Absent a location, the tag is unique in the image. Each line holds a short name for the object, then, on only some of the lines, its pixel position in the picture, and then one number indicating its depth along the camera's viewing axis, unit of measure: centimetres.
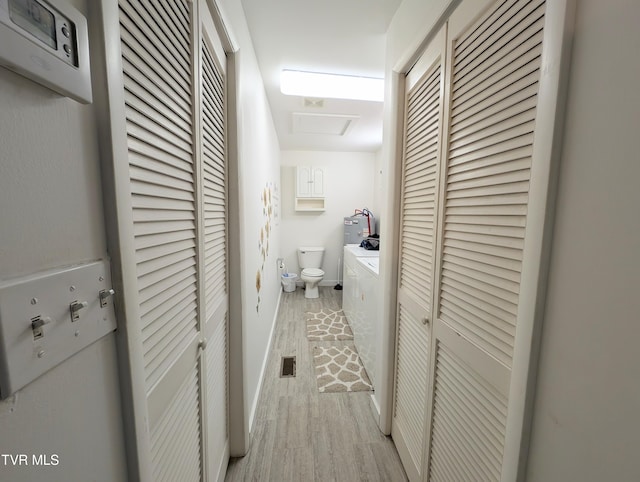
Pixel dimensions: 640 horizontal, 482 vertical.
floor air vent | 214
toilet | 390
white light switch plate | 28
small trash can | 415
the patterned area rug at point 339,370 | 200
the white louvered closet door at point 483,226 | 66
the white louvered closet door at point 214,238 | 99
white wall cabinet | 420
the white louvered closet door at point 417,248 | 112
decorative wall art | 203
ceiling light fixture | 211
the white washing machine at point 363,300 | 194
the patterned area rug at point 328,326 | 276
